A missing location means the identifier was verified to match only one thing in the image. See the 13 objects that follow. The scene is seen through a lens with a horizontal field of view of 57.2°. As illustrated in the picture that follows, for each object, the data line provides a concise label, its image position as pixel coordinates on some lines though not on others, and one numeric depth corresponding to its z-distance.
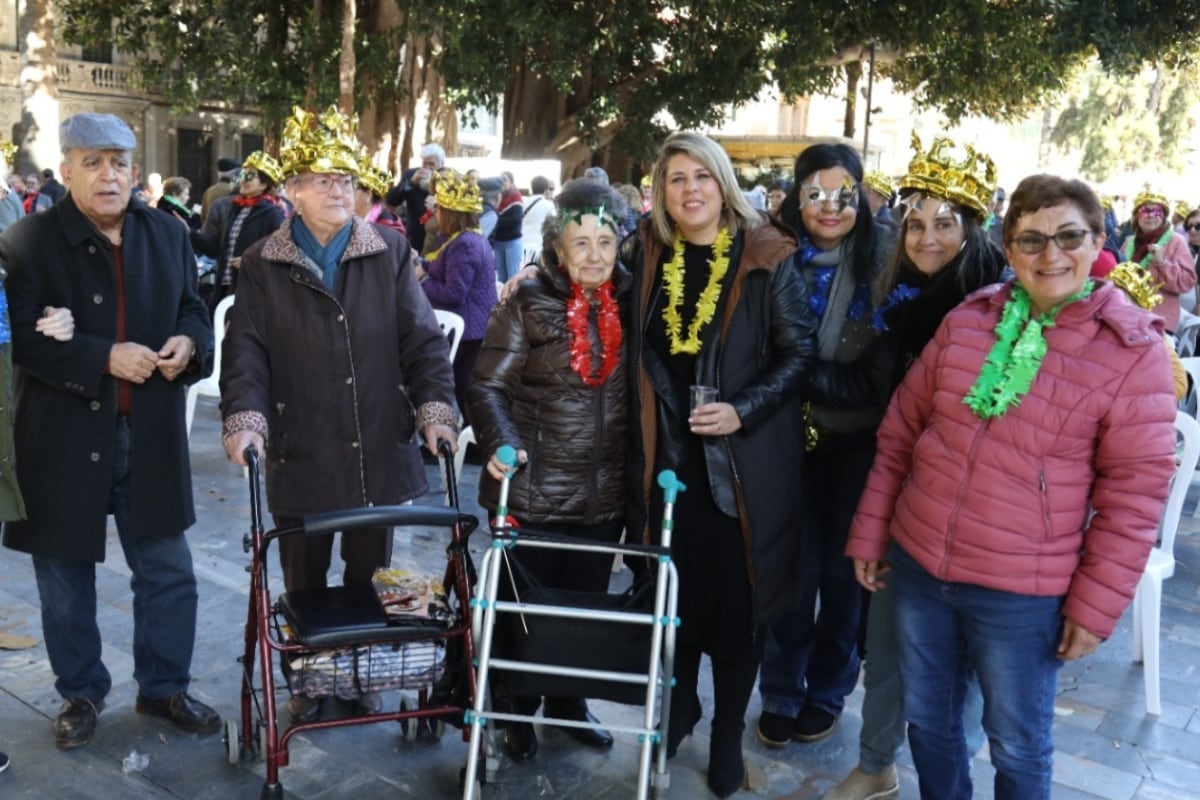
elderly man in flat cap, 3.43
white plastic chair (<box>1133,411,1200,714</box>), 4.22
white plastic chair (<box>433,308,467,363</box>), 7.00
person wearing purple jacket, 7.15
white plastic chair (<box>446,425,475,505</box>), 5.82
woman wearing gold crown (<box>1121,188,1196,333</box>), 8.42
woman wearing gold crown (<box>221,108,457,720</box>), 3.51
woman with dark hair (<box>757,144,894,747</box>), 3.60
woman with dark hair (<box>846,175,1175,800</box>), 2.53
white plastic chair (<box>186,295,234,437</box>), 6.58
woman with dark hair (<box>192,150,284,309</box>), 7.59
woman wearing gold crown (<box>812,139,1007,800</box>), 3.23
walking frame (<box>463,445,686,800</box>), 2.95
